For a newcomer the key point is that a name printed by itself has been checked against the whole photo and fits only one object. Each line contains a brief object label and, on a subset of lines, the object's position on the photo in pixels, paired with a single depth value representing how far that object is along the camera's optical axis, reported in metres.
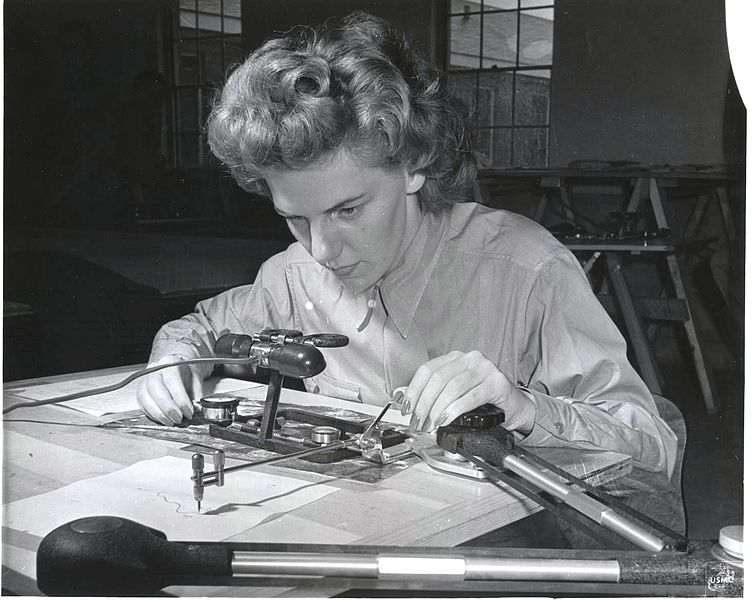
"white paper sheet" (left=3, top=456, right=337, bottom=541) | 0.97
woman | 1.22
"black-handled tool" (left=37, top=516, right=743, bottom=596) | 0.84
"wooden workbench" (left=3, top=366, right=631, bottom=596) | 0.94
